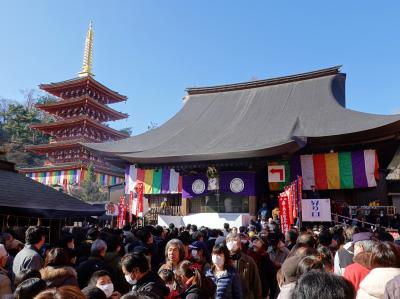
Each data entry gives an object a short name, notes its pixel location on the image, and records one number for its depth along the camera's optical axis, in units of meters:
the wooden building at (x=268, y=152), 13.73
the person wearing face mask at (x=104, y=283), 2.58
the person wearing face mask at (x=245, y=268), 4.04
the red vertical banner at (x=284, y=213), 11.20
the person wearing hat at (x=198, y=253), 4.21
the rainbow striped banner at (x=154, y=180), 16.59
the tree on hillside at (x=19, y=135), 38.80
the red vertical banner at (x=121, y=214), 15.15
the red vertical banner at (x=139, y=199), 15.62
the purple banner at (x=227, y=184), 14.76
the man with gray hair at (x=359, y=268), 2.68
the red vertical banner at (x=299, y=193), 11.01
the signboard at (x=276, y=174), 14.34
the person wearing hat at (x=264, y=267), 4.92
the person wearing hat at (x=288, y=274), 2.45
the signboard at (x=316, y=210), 11.87
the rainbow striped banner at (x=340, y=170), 13.90
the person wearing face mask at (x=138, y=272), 2.81
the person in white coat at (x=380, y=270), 2.18
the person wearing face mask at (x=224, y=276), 3.41
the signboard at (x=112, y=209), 14.08
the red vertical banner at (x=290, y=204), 11.05
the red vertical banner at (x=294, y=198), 10.93
